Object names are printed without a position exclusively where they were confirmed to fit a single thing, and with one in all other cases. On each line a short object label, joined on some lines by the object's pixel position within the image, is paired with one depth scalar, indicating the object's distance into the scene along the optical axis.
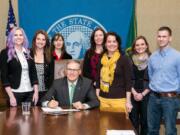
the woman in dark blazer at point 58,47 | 4.42
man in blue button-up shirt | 3.53
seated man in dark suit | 3.34
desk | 2.40
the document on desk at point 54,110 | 3.04
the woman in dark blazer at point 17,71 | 3.67
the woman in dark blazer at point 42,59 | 3.98
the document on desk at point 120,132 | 2.33
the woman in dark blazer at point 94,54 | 4.21
